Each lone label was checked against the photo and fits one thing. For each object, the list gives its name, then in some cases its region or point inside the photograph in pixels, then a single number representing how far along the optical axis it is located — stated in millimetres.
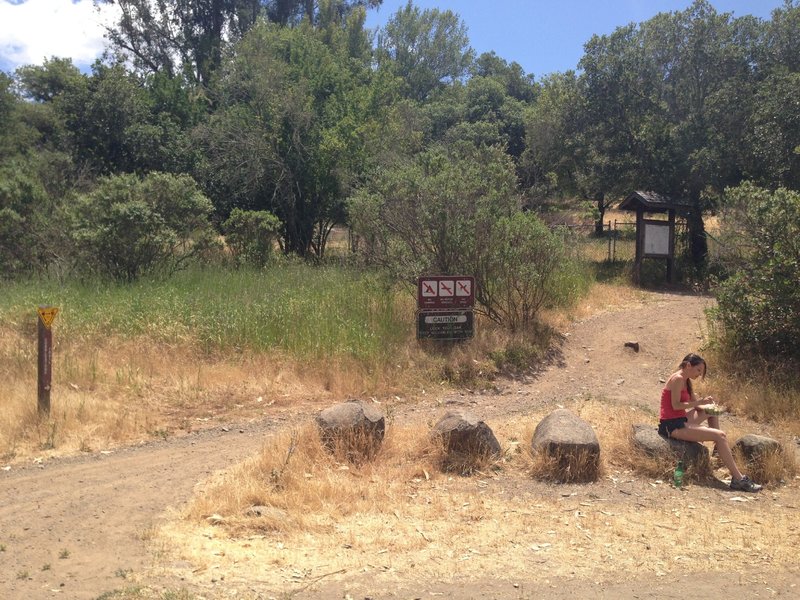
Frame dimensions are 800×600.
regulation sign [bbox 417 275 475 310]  11344
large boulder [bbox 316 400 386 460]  7082
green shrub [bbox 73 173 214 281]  14188
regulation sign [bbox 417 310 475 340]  11352
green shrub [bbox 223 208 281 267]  17875
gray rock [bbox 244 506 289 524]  5605
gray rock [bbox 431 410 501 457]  7137
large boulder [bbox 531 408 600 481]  6840
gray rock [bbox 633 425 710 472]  7062
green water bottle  6789
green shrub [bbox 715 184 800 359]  10078
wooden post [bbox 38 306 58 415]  7918
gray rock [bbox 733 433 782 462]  7125
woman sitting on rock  7137
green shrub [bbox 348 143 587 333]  12102
